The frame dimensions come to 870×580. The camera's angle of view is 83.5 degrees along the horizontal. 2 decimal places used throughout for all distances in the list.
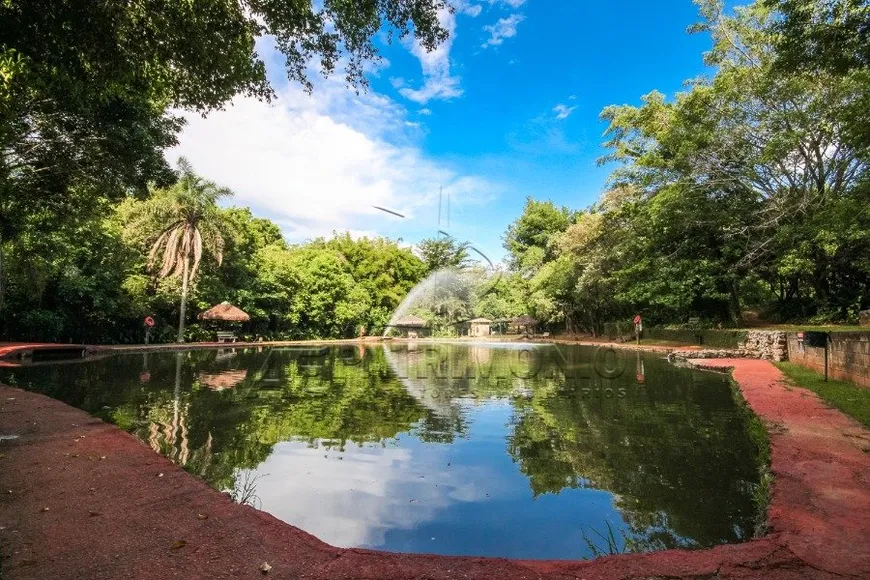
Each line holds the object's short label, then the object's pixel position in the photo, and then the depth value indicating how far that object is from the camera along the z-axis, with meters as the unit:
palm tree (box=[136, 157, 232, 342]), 28.73
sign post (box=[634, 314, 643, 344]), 29.83
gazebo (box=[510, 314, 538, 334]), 47.24
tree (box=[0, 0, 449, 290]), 5.46
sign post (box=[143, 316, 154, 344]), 25.59
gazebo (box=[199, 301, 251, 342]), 29.70
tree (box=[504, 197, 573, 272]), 56.56
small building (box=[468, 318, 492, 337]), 51.56
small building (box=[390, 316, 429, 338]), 48.03
